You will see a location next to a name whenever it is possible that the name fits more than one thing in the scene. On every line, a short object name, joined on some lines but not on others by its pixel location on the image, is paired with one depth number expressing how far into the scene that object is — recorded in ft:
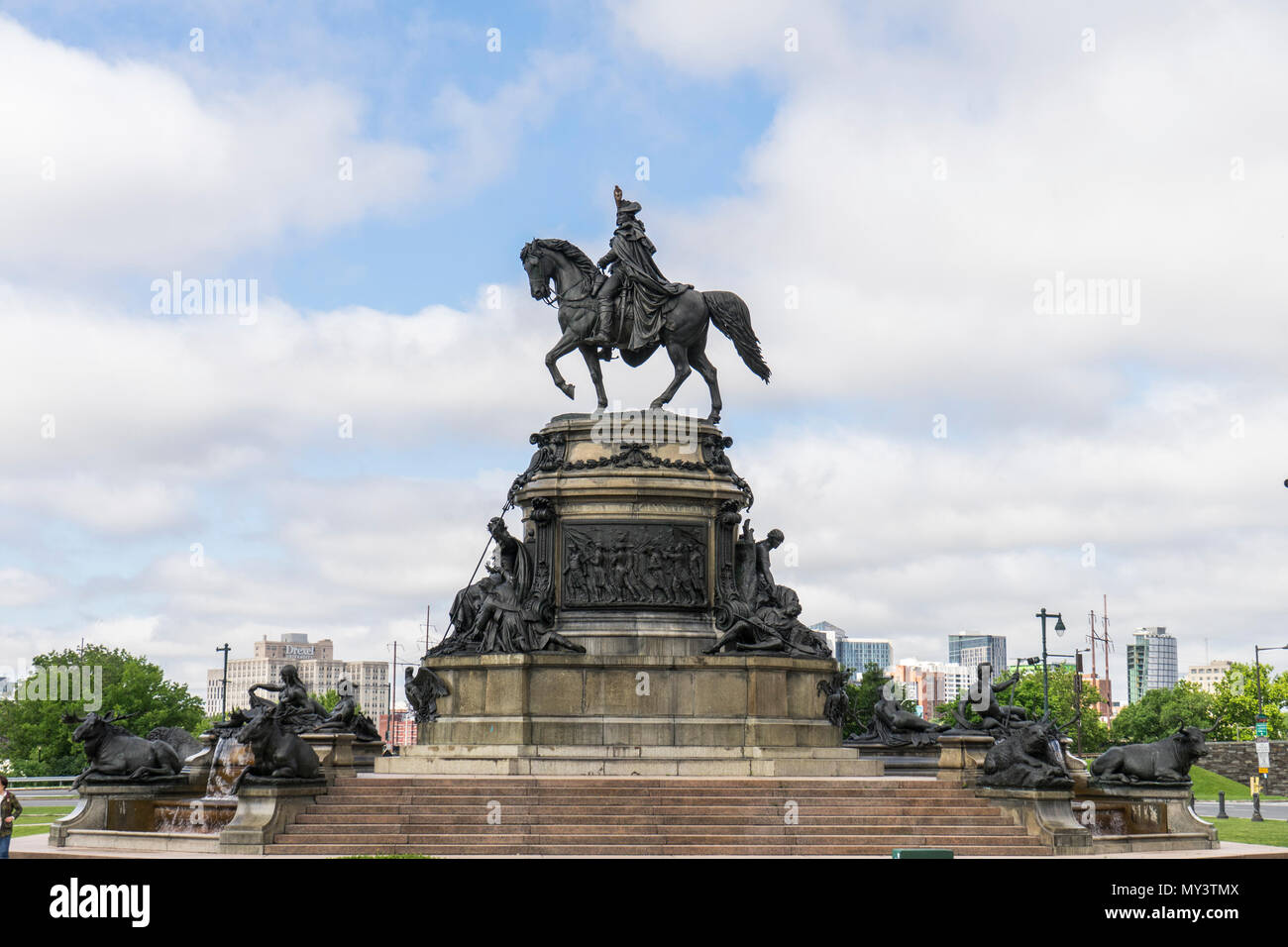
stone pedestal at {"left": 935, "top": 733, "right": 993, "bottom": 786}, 84.38
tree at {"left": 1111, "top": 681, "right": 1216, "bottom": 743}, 375.04
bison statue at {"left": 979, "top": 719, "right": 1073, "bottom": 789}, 78.12
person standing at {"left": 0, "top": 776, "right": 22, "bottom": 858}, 68.44
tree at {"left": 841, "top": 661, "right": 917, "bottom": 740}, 215.31
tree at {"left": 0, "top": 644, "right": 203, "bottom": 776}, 277.85
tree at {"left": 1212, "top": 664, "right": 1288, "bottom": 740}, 343.67
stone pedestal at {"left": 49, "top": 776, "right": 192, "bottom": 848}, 80.74
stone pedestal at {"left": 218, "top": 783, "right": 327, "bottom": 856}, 73.92
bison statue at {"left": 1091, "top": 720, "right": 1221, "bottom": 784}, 85.87
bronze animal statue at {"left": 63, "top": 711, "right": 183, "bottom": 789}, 82.33
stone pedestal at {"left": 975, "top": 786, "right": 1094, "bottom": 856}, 76.13
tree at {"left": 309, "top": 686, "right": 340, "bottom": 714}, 346.50
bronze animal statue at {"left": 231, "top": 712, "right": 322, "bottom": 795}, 77.20
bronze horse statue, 106.93
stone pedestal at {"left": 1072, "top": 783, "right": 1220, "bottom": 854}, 82.99
